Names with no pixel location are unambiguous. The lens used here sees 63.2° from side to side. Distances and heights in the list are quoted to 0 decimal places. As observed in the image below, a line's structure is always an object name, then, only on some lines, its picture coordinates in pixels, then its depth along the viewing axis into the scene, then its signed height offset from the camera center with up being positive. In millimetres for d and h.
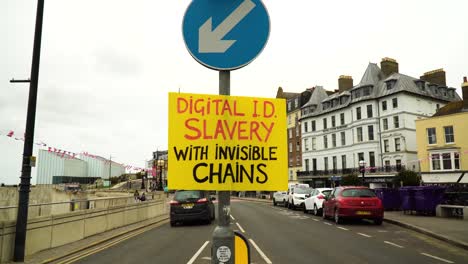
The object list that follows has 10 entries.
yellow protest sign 2451 +258
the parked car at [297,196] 28962 -1001
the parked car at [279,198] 34506 -1400
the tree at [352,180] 43634 +362
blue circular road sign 2652 +1044
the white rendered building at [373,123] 48062 +8478
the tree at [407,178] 35531 +489
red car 16750 -954
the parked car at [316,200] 22891 -1081
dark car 17297 -1101
